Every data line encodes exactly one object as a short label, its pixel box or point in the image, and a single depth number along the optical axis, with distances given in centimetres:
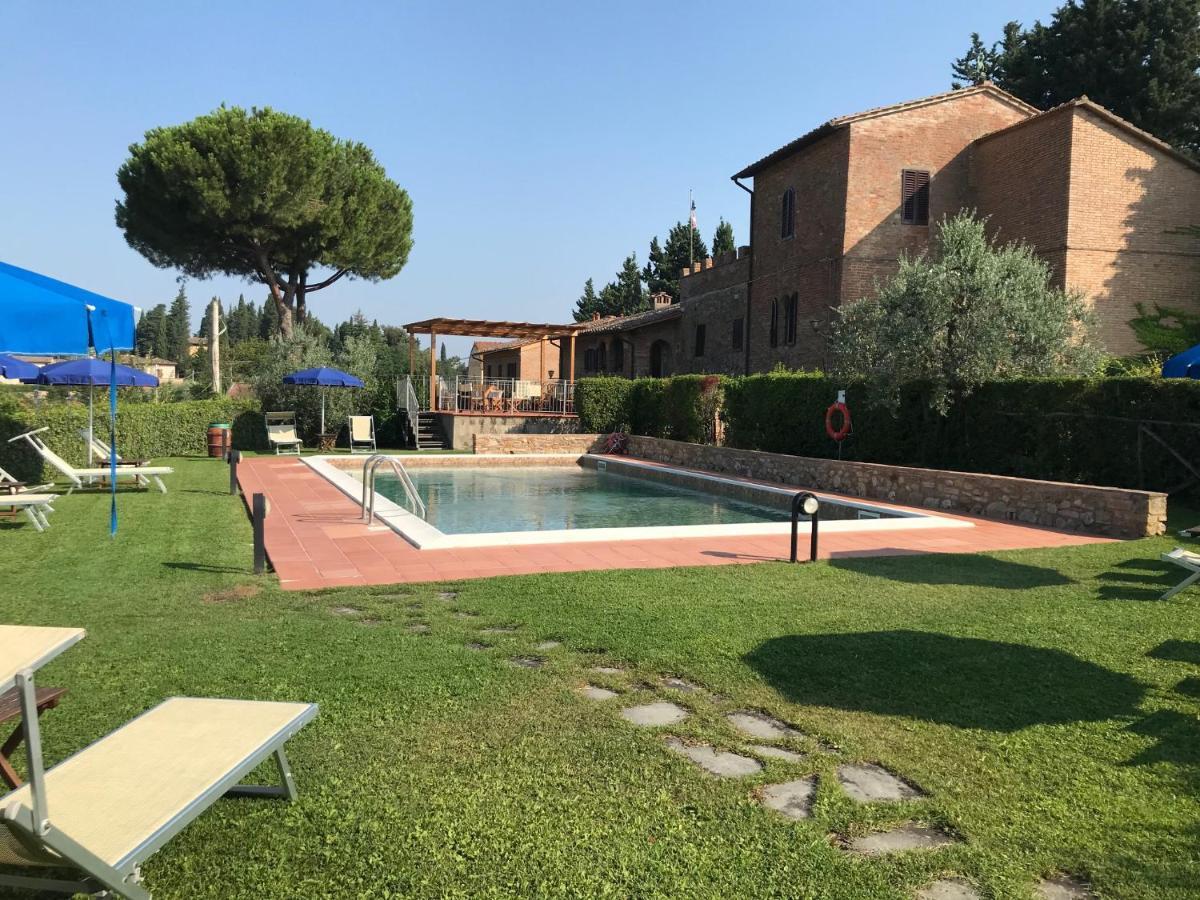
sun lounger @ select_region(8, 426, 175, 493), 1118
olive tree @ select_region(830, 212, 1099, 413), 1303
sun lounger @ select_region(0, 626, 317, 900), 188
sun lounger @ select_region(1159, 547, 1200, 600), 583
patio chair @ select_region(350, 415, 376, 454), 2241
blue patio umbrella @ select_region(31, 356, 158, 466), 1363
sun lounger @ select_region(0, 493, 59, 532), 879
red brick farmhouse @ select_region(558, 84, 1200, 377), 1869
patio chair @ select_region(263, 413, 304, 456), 2034
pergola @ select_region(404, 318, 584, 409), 2484
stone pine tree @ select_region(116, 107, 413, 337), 2528
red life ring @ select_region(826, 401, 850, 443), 1461
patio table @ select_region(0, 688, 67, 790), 260
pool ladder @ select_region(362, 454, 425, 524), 911
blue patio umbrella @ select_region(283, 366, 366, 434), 2073
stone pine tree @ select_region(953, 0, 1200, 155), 2589
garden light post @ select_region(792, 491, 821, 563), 740
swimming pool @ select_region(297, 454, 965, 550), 909
